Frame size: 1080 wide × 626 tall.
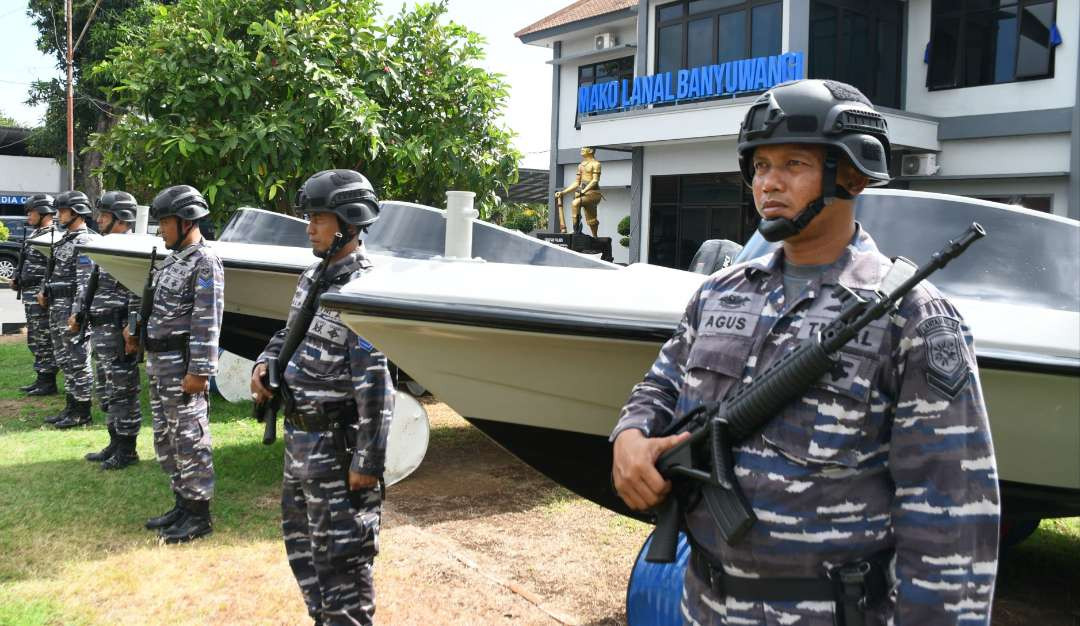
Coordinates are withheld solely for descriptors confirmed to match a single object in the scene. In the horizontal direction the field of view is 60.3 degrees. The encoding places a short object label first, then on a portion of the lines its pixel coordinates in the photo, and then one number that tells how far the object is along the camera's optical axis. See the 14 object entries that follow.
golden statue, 16.92
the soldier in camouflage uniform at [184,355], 4.50
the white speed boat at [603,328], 3.00
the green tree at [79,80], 22.48
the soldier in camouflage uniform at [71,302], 7.14
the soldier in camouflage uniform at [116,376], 5.78
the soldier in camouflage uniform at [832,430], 1.48
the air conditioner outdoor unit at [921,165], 14.46
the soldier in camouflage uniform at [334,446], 3.04
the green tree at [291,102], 8.19
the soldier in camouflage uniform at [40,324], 8.40
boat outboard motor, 5.11
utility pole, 19.93
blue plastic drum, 2.83
